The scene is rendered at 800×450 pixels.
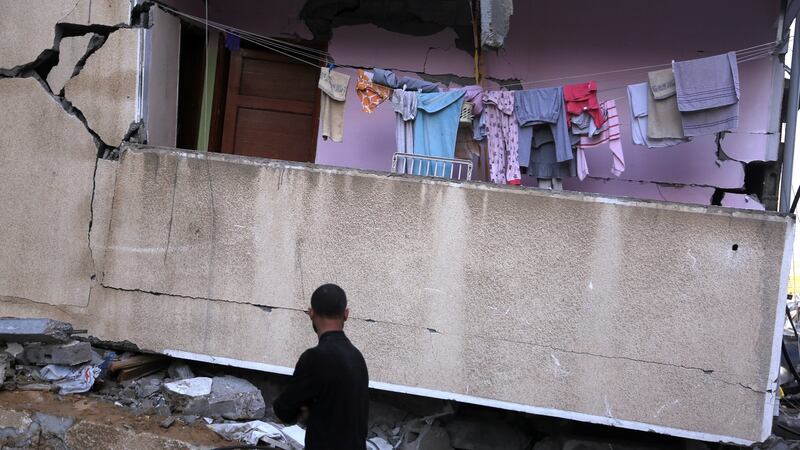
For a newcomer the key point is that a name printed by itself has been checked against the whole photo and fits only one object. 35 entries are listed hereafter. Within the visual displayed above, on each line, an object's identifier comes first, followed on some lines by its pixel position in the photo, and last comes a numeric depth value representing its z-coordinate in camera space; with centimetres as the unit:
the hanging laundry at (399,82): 581
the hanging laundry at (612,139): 556
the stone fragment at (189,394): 511
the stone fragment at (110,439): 481
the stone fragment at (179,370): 545
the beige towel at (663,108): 545
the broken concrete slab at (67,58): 556
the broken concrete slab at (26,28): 554
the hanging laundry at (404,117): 579
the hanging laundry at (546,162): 579
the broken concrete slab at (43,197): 548
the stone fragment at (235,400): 515
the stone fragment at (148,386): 530
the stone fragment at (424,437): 519
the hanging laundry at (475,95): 577
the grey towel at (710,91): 525
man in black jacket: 291
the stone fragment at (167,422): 489
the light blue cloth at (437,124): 574
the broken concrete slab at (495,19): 521
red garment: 557
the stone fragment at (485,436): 527
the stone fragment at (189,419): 502
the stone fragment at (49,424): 497
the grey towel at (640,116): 553
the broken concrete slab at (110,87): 548
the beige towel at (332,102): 592
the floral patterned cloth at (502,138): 571
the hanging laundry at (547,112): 563
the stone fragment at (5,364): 518
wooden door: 708
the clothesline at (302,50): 604
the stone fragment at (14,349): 538
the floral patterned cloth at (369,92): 585
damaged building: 492
